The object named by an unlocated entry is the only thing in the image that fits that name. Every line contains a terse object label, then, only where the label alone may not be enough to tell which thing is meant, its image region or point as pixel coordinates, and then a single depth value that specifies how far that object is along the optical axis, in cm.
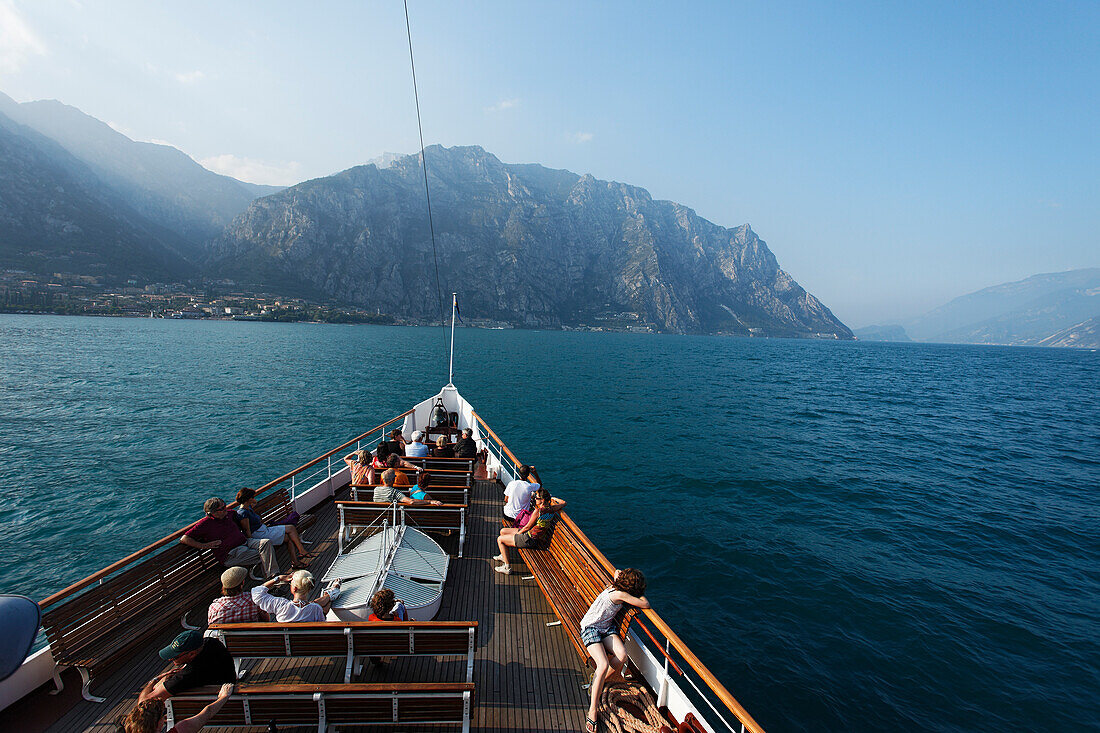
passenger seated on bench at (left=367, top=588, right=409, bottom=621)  475
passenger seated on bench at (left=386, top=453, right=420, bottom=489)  813
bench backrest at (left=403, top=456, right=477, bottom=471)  995
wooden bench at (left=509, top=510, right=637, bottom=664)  556
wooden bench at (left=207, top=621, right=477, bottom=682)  439
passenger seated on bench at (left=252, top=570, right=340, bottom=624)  482
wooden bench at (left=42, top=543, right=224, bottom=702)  456
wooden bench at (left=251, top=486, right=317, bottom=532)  755
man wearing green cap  367
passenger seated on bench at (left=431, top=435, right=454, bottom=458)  1096
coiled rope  452
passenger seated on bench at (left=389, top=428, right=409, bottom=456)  1010
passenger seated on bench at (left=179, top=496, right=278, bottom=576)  613
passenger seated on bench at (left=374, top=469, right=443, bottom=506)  763
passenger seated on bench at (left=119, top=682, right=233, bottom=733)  289
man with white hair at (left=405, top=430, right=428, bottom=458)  1075
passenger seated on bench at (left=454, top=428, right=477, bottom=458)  1142
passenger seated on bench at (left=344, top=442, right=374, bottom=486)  884
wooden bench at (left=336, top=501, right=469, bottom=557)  733
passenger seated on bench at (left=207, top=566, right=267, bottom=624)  479
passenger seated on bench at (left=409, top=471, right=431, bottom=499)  809
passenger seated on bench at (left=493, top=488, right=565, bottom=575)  709
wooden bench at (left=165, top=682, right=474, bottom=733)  372
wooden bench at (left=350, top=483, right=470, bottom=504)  823
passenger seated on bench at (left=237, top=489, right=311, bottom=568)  667
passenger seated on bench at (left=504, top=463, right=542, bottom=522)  798
